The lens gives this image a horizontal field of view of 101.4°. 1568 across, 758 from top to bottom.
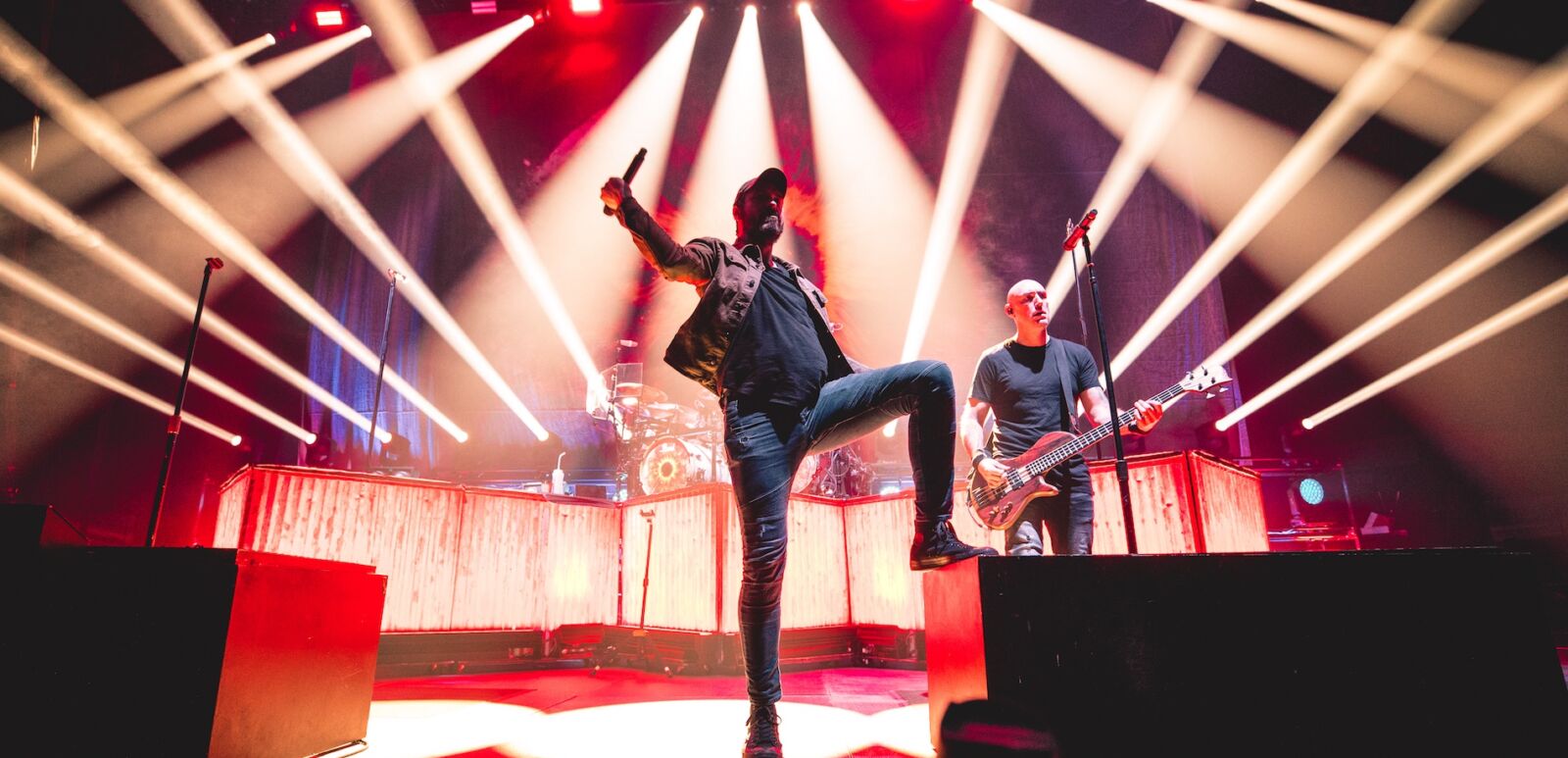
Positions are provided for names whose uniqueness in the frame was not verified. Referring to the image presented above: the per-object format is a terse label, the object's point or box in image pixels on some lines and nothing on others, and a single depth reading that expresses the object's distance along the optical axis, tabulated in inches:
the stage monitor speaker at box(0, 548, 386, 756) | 60.2
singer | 76.6
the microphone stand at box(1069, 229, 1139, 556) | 102.0
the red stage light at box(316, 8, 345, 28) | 339.3
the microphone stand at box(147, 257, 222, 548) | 112.8
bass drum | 323.6
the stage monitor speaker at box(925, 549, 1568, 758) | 49.6
